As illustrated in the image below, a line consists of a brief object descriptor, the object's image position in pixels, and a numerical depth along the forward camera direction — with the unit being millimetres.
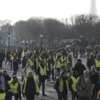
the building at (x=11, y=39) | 97106
